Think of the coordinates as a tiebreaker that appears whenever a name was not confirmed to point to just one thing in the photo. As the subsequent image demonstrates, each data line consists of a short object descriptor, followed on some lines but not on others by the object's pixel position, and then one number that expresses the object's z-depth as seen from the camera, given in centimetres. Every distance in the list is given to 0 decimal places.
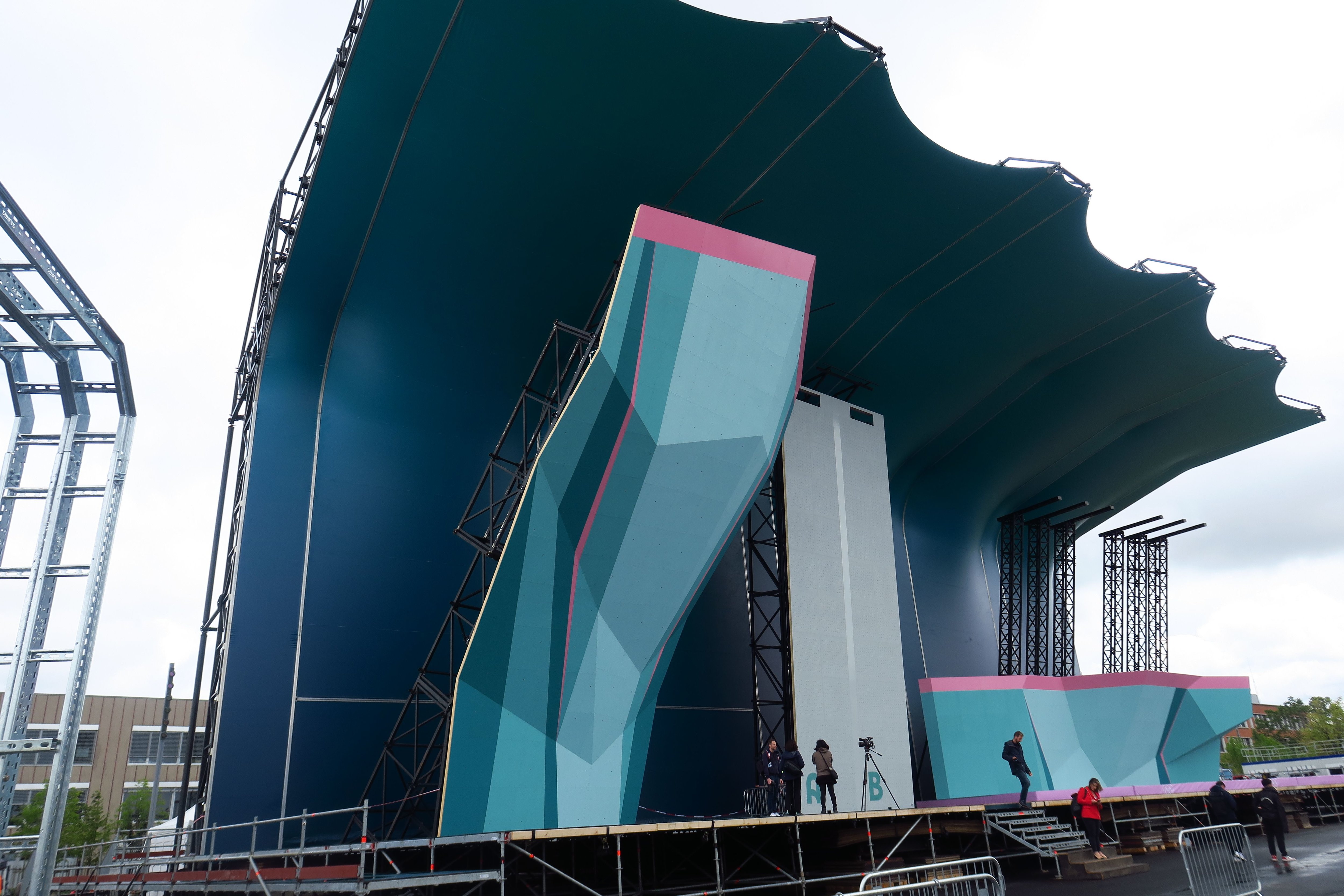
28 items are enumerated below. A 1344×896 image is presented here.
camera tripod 1603
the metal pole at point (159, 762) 2064
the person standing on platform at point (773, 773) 1594
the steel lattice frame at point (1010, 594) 3018
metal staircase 1499
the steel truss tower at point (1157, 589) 3772
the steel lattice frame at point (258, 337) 1515
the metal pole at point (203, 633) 1463
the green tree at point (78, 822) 3164
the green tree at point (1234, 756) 5936
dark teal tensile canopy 1473
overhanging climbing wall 1195
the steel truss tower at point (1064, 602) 3241
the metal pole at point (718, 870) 1155
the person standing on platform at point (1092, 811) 1380
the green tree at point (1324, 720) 7200
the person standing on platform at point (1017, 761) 1566
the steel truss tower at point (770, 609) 1884
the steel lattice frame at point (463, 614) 1340
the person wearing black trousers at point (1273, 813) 1228
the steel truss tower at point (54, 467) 626
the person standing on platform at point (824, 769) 1430
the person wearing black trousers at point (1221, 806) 1152
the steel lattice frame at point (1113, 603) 3781
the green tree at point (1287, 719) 8581
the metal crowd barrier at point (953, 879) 679
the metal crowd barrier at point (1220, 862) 886
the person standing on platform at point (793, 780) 1476
